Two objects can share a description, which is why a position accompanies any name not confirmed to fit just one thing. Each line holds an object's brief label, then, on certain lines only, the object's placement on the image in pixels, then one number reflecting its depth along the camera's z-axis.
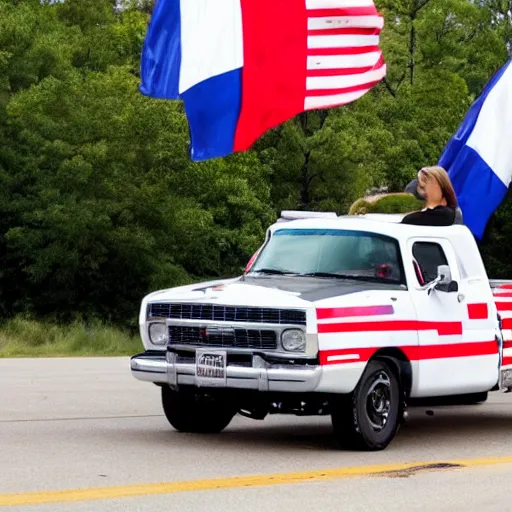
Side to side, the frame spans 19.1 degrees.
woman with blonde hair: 13.77
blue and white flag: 18.28
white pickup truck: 11.76
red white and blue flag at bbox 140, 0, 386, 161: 16.95
